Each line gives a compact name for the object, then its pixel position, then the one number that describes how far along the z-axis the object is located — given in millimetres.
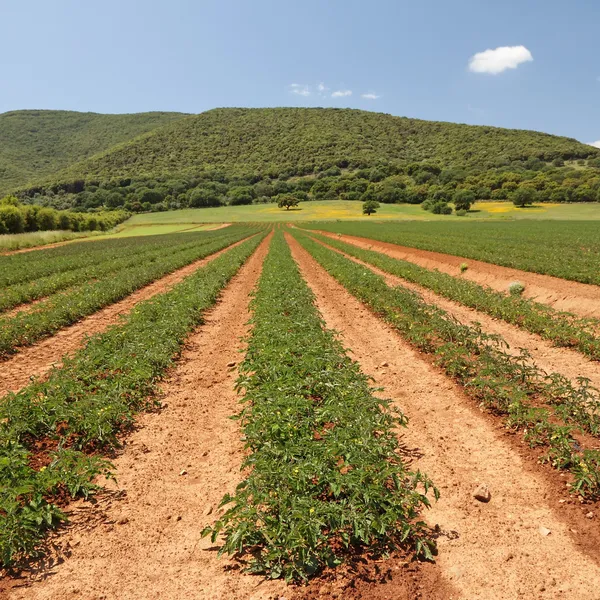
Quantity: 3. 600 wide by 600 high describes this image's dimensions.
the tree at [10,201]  58597
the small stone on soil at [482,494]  4398
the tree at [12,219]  51750
